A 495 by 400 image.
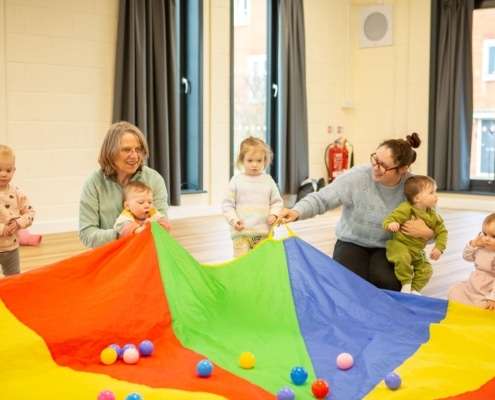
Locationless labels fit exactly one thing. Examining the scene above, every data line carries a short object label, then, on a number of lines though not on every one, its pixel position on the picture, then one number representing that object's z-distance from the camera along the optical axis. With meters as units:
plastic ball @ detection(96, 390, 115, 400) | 1.88
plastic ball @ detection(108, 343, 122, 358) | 2.29
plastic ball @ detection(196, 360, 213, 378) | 2.13
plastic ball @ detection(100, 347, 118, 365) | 2.25
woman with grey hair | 2.99
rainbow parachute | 2.08
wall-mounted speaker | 8.55
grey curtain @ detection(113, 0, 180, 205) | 6.20
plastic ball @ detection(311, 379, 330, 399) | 2.03
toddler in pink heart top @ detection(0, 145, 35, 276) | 3.16
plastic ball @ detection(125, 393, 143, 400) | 1.85
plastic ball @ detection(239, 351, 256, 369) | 2.23
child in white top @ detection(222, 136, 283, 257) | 3.80
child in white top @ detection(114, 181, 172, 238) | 2.94
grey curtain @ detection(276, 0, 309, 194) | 7.79
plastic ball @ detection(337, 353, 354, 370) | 2.26
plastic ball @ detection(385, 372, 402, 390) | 2.05
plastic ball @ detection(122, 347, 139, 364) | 2.25
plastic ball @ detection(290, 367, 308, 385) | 2.11
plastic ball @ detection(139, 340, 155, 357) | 2.33
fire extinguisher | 8.48
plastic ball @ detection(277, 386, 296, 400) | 1.92
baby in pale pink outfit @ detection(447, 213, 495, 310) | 2.85
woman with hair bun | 3.24
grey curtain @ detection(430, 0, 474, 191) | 7.97
